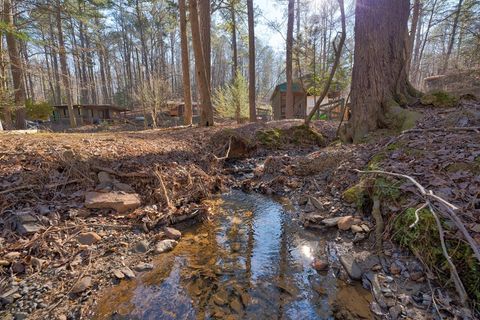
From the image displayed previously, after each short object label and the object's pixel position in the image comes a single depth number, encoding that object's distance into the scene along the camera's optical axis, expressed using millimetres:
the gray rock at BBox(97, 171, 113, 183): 4338
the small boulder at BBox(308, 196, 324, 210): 4134
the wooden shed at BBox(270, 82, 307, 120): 21894
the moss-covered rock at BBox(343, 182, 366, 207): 3683
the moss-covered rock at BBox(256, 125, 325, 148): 8516
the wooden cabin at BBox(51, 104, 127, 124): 27375
